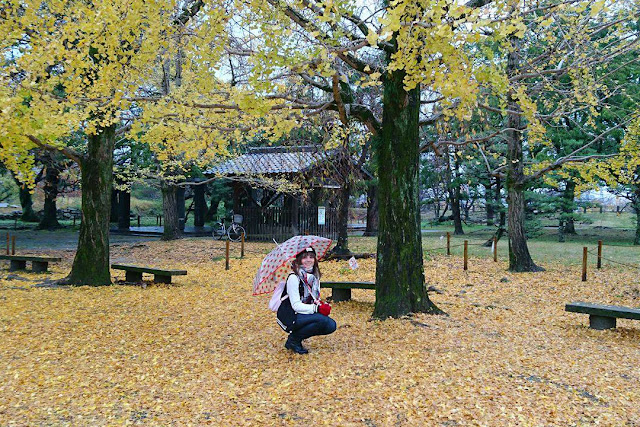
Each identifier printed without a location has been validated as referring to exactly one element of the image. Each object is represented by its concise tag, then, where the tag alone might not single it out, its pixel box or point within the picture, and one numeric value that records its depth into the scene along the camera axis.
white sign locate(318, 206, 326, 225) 18.47
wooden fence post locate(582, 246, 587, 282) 10.58
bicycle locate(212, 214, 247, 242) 20.45
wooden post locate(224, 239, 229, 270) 12.51
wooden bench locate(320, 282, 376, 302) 7.83
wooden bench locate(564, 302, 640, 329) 6.22
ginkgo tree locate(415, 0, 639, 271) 5.45
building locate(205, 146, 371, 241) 19.47
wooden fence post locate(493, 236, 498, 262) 13.92
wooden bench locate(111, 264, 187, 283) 9.64
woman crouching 5.06
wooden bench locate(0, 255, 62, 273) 11.52
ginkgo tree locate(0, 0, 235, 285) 6.64
